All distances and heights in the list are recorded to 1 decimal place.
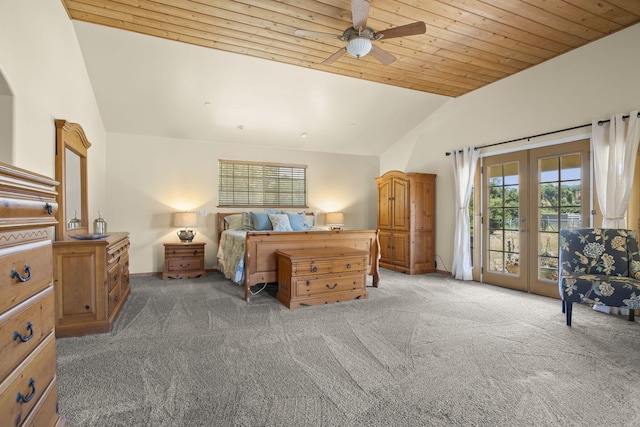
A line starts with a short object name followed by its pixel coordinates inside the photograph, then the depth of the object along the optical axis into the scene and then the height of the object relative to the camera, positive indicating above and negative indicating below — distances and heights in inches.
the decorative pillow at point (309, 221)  237.3 -7.6
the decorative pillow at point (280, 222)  215.9 -7.2
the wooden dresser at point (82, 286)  111.5 -25.5
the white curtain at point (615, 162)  135.6 +19.7
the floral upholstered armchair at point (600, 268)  117.0 -23.3
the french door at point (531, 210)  160.9 -0.1
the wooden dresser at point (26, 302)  38.7 -11.9
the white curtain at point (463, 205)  205.6 +3.3
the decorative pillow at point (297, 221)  227.9 -7.0
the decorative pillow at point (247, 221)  226.4 -6.7
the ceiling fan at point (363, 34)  109.0 +62.9
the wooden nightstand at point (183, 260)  212.1 -31.5
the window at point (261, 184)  247.0 +21.0
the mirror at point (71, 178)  123.6 +14.5
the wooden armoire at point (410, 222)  227.0 -8.1
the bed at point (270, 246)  161.2 -18.7
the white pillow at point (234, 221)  233.4 -6.8
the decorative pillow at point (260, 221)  221.6 -6.6
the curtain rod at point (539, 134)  144.9 +38.6
